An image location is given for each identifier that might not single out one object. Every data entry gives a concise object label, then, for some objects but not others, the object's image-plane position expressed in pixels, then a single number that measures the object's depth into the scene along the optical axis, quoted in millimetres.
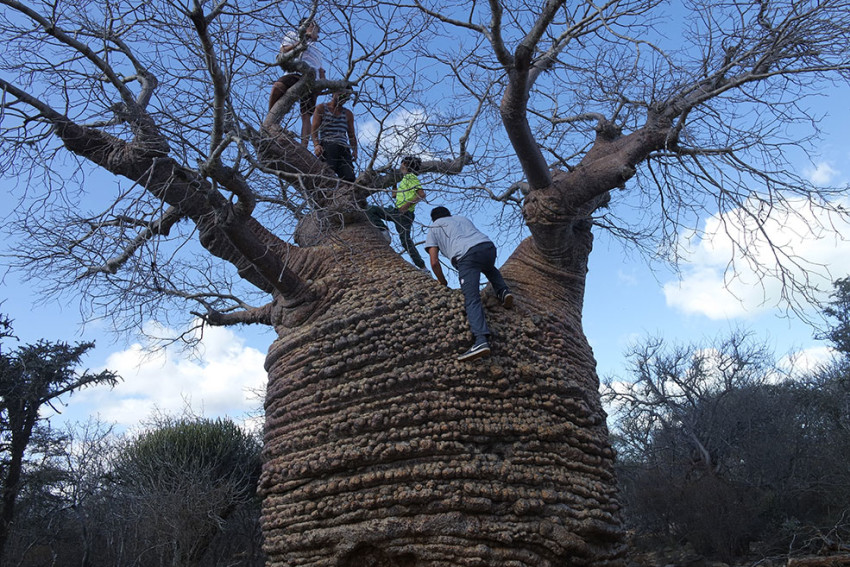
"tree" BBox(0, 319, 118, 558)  9438
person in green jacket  4332
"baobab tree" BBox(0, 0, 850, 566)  3660
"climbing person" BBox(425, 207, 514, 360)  4230
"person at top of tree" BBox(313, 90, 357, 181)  5383
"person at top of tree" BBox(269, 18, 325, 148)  5061
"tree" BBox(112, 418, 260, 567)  8008
